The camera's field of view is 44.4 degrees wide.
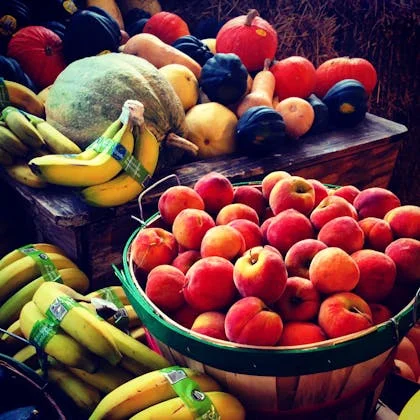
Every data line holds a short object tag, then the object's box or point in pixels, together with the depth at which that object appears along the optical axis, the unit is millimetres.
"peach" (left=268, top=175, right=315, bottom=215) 1381
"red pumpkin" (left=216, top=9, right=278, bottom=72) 2678
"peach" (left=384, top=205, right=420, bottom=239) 1289
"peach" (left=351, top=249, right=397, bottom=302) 1172
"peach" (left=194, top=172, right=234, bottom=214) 1470
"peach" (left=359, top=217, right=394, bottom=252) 1289
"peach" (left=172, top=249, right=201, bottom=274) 1298
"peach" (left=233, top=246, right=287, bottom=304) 1095
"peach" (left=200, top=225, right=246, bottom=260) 1239
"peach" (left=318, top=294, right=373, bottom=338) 1084
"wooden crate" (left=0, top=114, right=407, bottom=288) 1689
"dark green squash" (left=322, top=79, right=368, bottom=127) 2480
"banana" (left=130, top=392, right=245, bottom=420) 1075
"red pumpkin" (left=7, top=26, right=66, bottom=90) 2455
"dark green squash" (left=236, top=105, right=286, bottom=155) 2119
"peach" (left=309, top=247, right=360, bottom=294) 1133
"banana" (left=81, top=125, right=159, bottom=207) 1646
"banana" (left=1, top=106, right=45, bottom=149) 1741
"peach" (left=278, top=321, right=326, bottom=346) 1094
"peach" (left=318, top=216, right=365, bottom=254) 1240
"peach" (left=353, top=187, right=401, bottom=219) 1395
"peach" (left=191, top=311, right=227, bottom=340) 1129
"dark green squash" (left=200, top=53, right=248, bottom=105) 2324
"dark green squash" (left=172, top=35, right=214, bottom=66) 2656
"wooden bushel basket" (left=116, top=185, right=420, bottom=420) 1056
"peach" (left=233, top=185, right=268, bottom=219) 1529
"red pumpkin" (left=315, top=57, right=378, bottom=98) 2730
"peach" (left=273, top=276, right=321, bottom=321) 1146
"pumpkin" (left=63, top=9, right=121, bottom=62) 2398
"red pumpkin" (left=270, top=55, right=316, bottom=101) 2598
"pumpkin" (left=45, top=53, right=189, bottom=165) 1896
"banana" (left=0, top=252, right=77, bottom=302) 1611
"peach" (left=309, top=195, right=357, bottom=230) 1312
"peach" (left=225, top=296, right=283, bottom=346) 1062
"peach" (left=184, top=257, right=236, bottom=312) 1155
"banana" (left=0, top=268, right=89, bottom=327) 1585
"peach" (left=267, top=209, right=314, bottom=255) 1289
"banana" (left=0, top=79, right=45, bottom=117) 2053
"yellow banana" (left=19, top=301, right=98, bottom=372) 1279
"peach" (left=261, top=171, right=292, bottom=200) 1510
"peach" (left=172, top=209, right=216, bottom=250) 1321
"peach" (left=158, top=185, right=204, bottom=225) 1414
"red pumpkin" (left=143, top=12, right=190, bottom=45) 2902
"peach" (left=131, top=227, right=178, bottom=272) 1314
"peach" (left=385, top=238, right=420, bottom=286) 1210
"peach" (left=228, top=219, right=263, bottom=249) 1311
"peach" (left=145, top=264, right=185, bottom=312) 1207
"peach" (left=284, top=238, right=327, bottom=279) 1216
